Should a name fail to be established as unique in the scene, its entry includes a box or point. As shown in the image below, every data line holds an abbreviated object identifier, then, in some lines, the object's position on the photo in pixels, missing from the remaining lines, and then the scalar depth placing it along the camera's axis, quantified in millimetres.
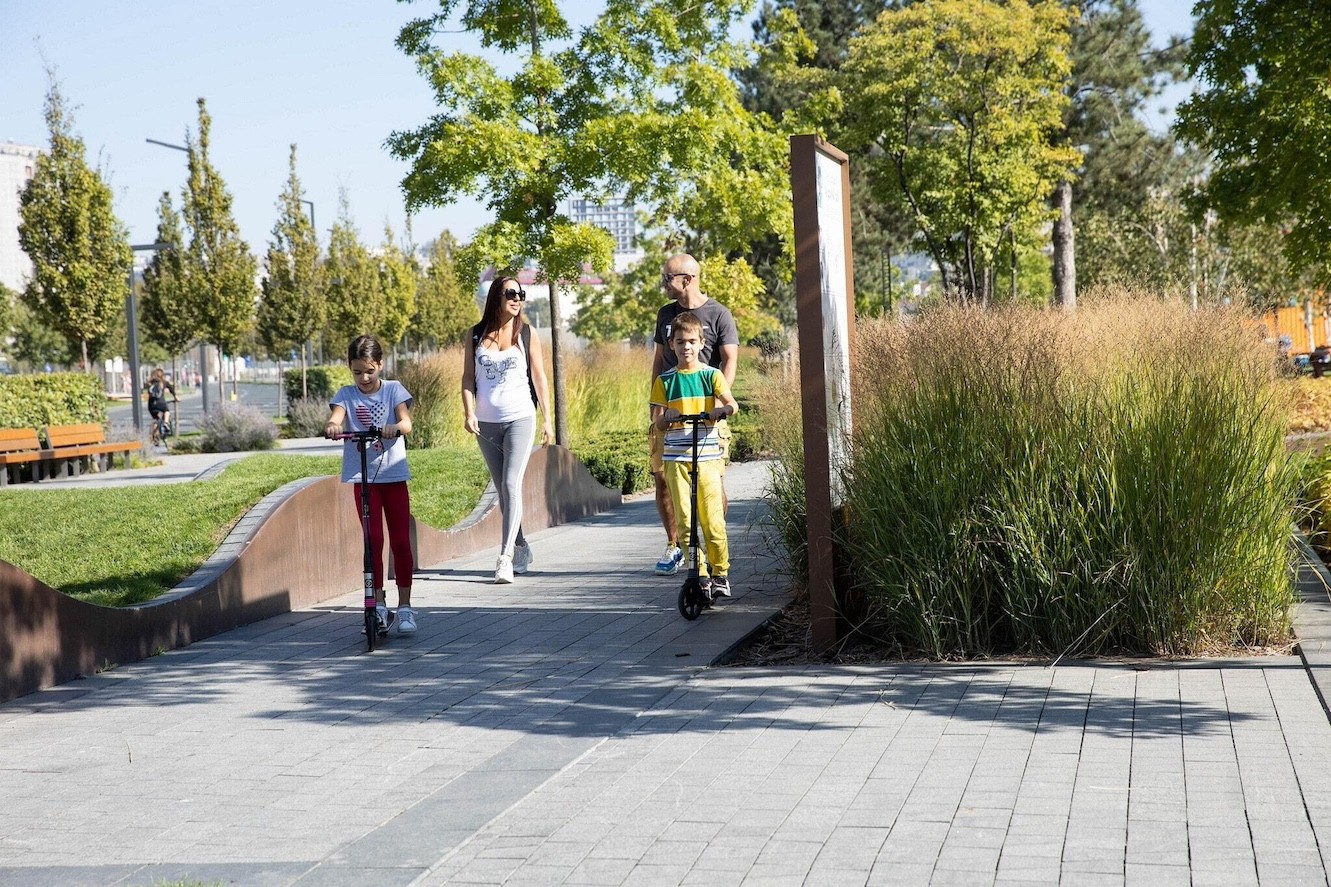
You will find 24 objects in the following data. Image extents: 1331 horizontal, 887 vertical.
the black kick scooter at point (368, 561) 6871
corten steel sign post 6277
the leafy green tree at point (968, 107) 29406
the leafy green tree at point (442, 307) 48562
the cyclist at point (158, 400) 30641
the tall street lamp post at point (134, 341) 26469
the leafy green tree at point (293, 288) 35969
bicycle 28570
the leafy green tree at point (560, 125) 15672
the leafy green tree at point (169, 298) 31359
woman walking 8922
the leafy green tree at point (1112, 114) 33688
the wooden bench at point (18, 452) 18266
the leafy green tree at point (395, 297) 40938
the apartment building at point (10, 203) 165750
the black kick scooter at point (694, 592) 7332
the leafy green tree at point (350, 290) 38344
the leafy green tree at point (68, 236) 25078
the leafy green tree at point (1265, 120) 14492
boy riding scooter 7430
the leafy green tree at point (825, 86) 41500
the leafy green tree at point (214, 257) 30656
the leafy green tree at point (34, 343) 70938
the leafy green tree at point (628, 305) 30234
